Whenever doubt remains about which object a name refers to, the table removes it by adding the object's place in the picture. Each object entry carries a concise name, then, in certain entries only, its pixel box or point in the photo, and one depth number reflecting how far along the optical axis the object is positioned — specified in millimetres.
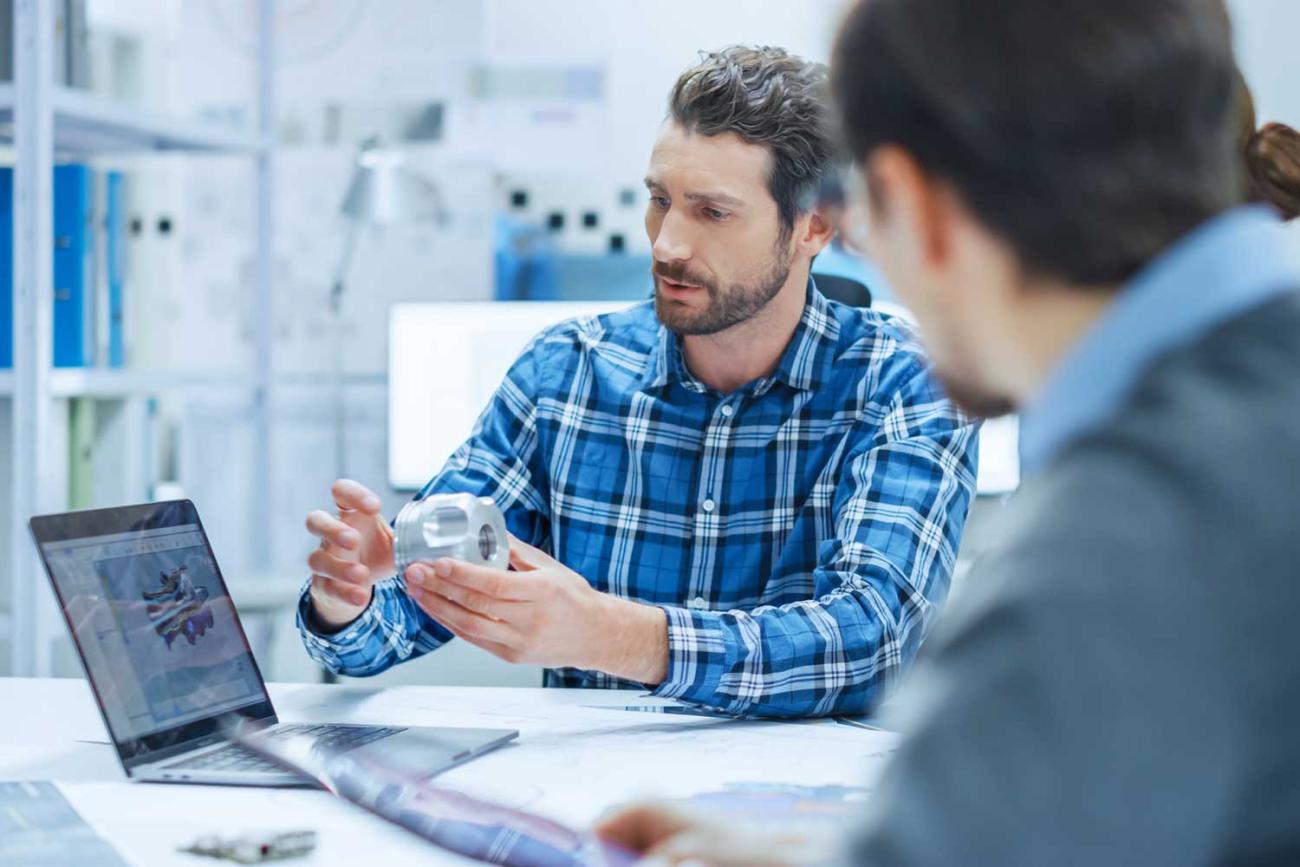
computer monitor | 2770
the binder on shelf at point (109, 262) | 2277
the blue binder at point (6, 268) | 2076
